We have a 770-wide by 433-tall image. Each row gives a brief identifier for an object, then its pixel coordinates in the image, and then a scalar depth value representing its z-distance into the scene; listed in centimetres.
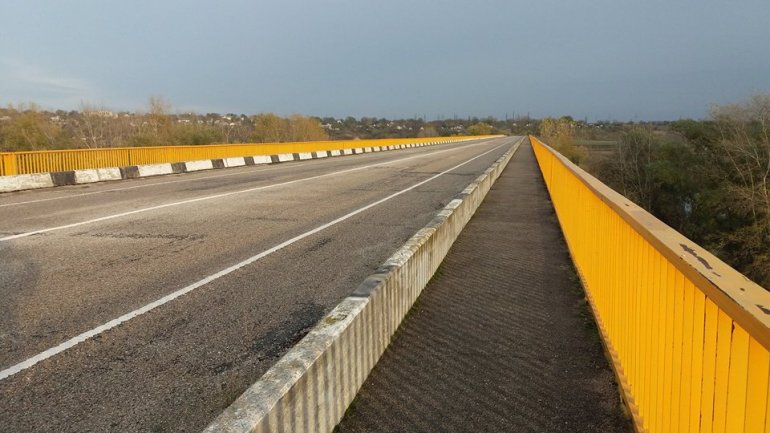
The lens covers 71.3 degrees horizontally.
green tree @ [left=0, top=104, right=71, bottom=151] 4462
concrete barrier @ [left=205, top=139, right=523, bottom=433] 247
